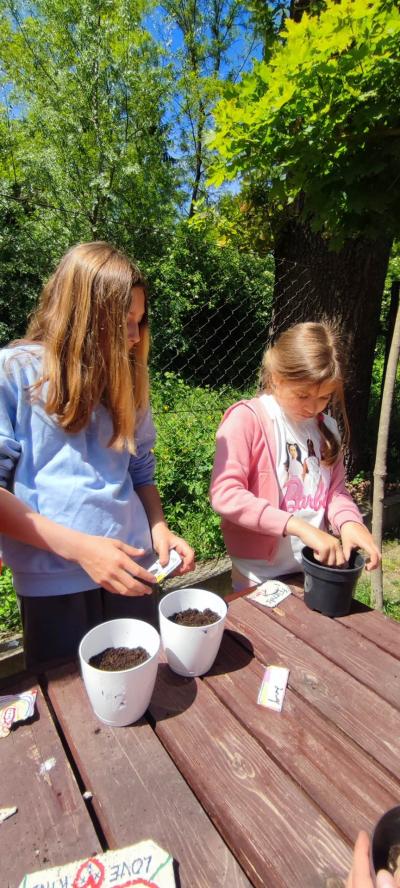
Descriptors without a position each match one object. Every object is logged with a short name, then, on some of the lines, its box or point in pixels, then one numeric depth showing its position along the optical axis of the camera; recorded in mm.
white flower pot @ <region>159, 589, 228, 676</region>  1002
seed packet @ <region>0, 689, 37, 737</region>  933
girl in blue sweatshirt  1160
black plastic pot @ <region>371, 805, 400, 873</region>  592
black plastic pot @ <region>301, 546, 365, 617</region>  1279
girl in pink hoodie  1580
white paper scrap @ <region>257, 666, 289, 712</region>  1005
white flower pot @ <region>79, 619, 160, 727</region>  865
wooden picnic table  712
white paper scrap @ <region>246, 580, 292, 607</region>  1403
